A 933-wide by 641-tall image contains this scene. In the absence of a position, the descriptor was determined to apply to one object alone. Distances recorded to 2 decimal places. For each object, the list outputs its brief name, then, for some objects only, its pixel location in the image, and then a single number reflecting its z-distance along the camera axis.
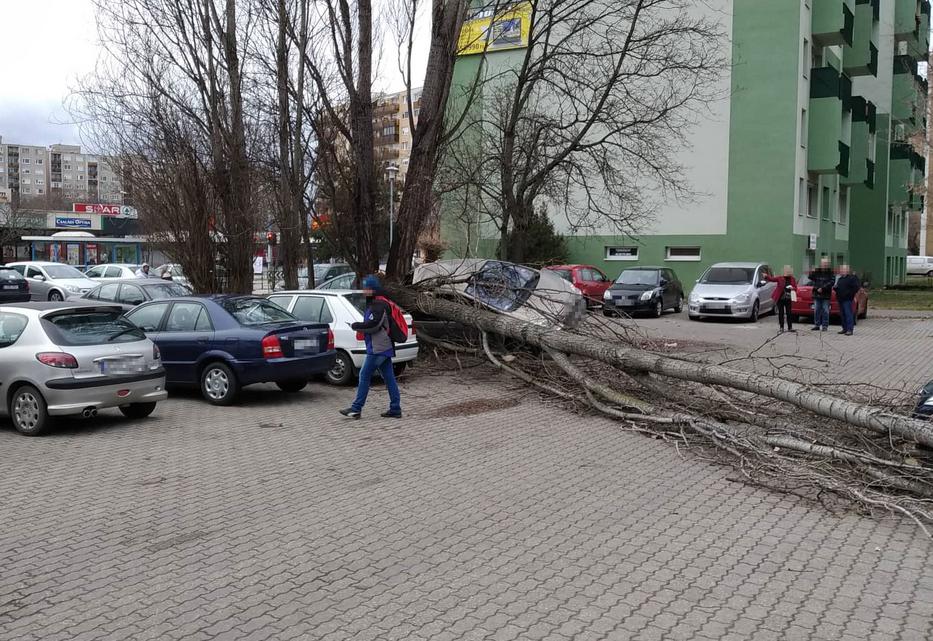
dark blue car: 10.70
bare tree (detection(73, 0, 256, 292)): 18.34
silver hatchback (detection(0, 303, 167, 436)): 8.63
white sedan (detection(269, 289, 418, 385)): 12.27
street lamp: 18.21
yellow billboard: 20.22
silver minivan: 23.33
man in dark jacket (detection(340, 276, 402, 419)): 9.80
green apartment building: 30.86
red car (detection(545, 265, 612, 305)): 25.38
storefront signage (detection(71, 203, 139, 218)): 74.88
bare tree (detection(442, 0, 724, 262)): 20.88
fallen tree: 6.58
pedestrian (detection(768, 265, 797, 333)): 19.80
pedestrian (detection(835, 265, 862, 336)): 19.45
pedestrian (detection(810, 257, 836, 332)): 19.91
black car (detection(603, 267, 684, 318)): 24.86
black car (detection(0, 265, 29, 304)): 28.45
